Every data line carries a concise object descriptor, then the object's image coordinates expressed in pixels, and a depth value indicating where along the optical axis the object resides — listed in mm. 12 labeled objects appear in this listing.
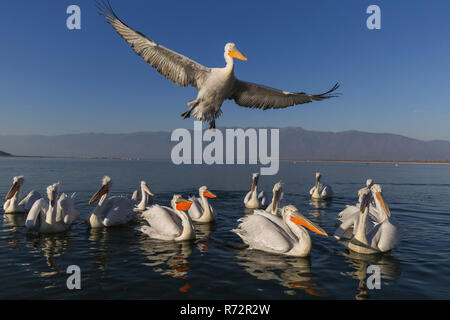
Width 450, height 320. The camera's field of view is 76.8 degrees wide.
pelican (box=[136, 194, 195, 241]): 7672
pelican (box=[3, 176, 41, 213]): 10664
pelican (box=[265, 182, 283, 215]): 9352
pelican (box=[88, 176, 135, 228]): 8758
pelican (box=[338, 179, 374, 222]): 8594
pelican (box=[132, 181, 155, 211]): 11462
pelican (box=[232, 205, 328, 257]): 6387
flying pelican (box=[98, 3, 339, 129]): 7938
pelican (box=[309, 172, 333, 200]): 15492
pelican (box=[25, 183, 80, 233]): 8016
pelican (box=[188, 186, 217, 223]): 9797
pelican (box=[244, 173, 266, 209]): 12890
